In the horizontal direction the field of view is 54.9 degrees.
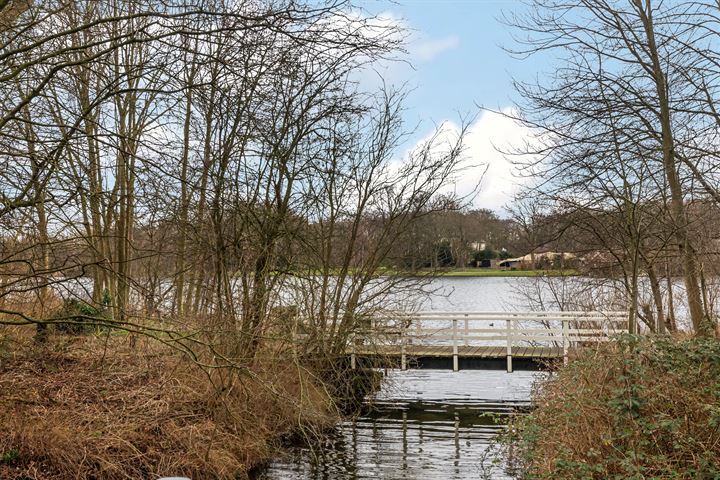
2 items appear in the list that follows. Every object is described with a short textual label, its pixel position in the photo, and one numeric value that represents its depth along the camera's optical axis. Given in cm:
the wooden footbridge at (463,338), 1318
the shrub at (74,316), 584
